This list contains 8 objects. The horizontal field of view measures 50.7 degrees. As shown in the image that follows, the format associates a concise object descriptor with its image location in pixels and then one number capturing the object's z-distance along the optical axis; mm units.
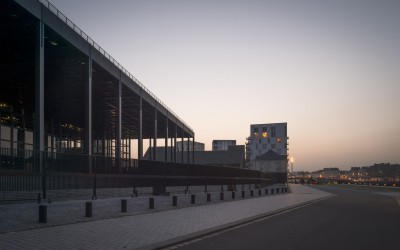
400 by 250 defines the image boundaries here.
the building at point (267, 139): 143750
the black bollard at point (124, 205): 19609
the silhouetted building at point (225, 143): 196638
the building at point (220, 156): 106938
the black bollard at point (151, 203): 21781
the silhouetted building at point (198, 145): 163338
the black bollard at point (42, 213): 14435
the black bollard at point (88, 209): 16969
